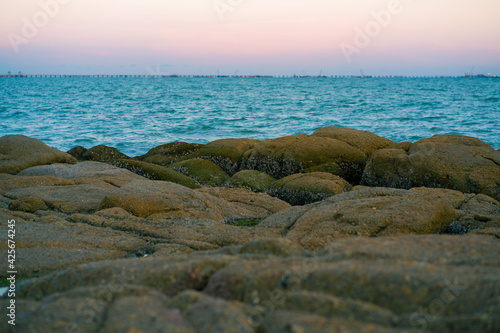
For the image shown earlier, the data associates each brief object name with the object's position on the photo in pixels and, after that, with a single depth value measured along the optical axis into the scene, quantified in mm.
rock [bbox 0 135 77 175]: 10195
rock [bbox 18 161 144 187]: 8398
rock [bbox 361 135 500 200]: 8258
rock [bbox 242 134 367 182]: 10695
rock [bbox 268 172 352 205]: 8531
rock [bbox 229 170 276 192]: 9828
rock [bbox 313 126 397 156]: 11422
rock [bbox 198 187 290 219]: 7991
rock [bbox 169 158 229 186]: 10789
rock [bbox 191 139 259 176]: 12016
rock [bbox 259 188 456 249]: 5094
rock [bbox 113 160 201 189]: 9977
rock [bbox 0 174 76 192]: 7664
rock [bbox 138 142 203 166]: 13242
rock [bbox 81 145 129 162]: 13305
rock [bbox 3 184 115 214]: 6562
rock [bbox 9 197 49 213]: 6246
